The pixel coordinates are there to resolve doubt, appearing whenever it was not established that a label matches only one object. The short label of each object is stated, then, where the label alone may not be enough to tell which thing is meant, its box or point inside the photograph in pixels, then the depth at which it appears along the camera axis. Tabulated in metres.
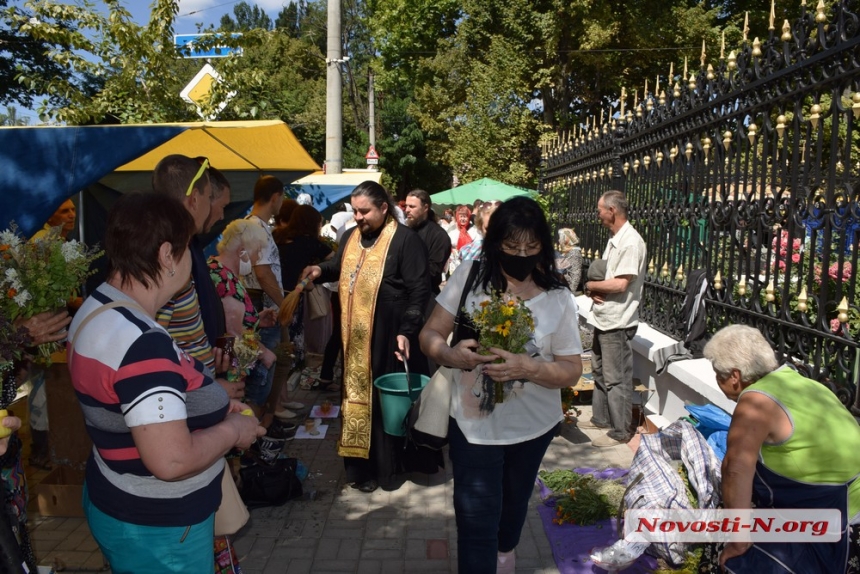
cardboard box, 4.19
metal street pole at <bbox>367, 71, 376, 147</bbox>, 28.00
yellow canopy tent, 5.43
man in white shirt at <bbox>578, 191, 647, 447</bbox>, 5.34
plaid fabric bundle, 3.51
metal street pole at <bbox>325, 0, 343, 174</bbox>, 10.88
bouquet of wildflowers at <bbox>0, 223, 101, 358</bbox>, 2.63
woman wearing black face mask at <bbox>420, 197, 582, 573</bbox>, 2.89
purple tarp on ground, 3.72
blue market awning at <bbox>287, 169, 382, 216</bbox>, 11.07
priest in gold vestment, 4.73
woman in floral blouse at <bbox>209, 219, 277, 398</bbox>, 3.81
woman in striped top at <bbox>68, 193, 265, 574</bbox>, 1.80
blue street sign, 7.91
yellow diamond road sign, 6.86
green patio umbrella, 15.89
